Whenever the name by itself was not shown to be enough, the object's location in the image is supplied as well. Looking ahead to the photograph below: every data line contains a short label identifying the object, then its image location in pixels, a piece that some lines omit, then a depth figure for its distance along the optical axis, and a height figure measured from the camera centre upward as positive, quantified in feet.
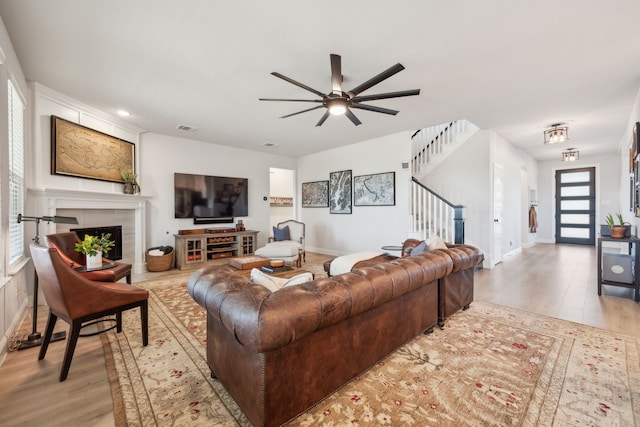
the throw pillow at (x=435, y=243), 9.64 -1.17
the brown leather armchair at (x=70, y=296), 6.08 -2.01
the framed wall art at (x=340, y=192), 21.15 +1.42
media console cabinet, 16.96 -2.38
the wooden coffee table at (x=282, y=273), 10.82 -2.50
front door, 26.22 +0.35
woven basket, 16.15 -3.01
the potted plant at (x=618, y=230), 11.66 -0.88
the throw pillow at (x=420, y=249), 9.45 -1.36
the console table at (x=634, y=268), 10.78 -2.39
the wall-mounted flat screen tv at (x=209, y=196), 18.21 +1.05
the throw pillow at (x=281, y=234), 19.17 -1.64
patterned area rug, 4.97 -3.71
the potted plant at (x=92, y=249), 8.35 -1.17
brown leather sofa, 4.23 -2.25
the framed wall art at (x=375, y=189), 18.57 +1.48
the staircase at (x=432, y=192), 16.35 +1.24
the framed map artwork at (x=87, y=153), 11.92 +2.88
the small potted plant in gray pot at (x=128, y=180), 15.09 +1.72
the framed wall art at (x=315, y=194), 22.93 +1.40
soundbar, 19.02 -0.67
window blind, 8.90 +1.41
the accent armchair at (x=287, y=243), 15.98 -2.14
